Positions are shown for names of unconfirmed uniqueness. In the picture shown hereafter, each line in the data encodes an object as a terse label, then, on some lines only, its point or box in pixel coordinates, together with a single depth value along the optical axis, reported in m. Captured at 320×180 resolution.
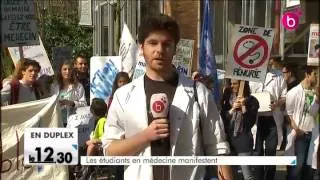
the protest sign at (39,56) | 6.21
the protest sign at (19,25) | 4.26
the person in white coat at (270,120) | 5.81
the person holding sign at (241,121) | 5.34
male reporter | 2.30
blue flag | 6.68
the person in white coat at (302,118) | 5.68
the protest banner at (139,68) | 6.09
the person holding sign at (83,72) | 6.83
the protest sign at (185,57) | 6.83
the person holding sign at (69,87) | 5.91
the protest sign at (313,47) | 5.70
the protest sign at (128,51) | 6.55
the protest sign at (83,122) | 5.08
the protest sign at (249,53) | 5.53
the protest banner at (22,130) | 4.46
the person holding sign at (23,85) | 4.98
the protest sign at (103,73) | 6.62
